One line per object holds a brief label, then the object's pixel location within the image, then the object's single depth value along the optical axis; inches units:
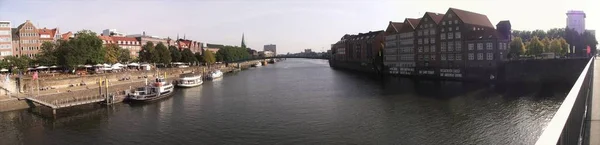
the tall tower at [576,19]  3865.7
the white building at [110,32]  4284.0
